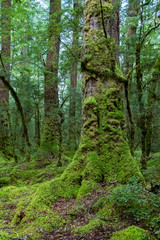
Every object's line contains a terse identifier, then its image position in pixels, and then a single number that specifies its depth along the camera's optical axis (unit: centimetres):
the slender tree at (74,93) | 604
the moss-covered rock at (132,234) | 240
